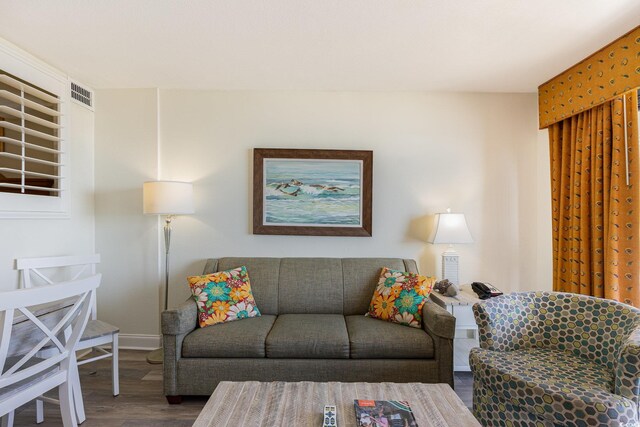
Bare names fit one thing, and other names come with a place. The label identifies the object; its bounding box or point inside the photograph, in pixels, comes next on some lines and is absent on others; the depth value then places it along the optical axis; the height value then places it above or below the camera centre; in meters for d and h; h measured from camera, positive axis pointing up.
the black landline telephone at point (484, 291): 2.39 -0.62
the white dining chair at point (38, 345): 1.35 -0.70
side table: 2.30 -0.79
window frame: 2.14 +0.60
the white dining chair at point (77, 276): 1.90 -0.52
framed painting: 2.88 +0.20
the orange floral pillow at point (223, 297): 2.26 -0.65
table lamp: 2.62 -0.19
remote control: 1.21 -0.83
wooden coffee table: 1.26 -0.85
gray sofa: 2.02 -0.93
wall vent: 2.72 +1.06
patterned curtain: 2.04 +0.07
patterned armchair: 1.34 -0.80
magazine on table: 1.22 -0.83
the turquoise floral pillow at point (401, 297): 2.24 -0.64
